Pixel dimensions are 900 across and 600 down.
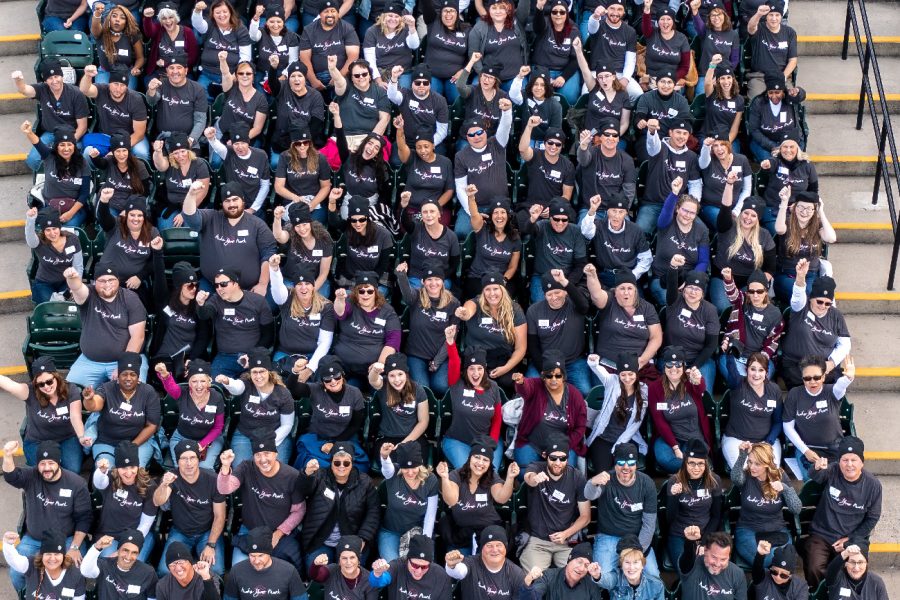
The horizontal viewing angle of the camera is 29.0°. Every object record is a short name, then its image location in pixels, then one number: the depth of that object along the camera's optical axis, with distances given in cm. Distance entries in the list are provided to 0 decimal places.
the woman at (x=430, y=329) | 1459
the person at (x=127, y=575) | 1299
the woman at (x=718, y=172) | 1563
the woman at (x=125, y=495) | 1348
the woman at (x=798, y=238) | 1512
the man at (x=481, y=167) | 1579
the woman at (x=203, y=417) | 1395
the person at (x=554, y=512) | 1354
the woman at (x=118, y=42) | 1708
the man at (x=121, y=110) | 1648
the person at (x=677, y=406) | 1398
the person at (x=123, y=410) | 1398
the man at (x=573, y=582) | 1281
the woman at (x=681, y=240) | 1505
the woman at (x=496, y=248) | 1516
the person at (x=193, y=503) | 1347
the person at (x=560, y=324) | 1451
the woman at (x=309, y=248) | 1511
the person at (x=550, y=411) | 1398
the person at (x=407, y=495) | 1345
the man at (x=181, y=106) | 1659
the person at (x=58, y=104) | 1655
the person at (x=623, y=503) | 1339
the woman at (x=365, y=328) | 1452
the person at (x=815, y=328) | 1445
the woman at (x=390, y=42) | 1703
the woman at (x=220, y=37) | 1708
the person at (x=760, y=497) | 1345
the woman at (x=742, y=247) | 1500
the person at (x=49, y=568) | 1295
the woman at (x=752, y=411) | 1403
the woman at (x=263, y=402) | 1394
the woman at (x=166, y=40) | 1708
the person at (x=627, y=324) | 1452
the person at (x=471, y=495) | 1341
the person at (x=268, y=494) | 1346
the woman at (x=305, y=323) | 1459
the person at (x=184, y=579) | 1282
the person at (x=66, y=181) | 1583
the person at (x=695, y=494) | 1336
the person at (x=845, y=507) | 1348
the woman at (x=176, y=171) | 1580
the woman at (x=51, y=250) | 1509
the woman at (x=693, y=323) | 1445
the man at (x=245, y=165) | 1588
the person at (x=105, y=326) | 1453
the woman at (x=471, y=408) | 1402
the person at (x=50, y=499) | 1348
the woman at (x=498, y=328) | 1453
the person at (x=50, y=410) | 1395
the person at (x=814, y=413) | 1400
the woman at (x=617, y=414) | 1395
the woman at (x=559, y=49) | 1708
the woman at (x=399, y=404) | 1395
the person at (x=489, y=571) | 1295
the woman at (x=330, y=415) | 1395
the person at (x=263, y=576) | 1295
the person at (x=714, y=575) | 1292
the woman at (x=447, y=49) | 1698
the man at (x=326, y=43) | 1705
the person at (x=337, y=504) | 1345
